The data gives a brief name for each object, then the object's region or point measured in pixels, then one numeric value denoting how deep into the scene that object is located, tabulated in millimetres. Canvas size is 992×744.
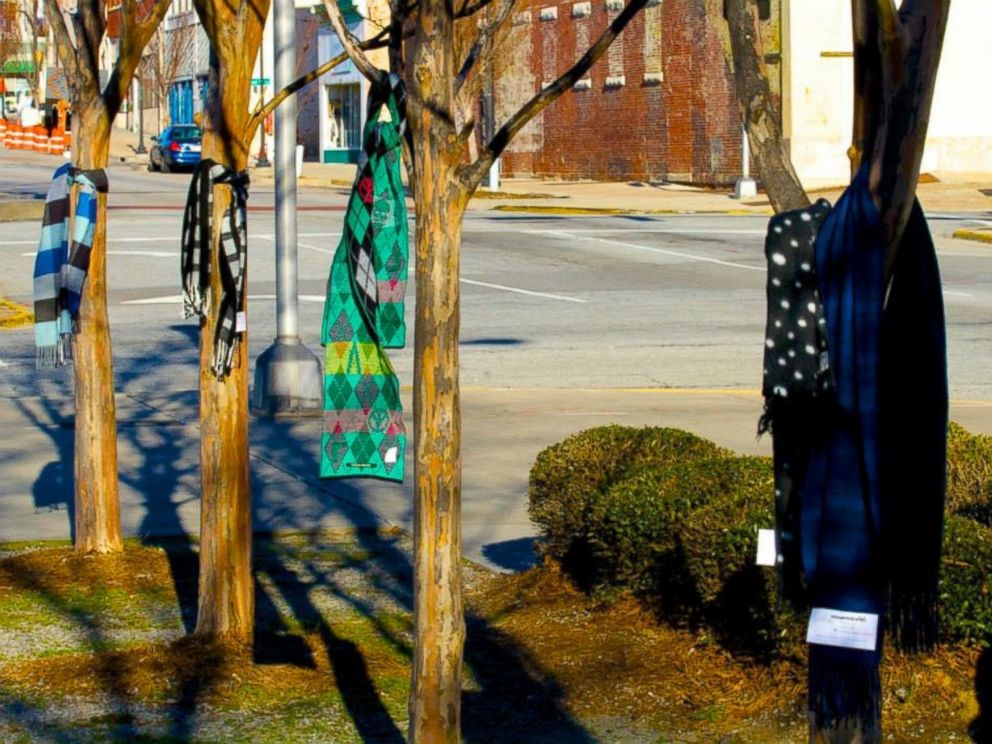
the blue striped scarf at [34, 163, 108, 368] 11662
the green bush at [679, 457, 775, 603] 9538
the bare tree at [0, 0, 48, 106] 87512
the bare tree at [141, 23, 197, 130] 97506
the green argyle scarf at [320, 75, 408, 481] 8459
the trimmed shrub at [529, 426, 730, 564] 11522
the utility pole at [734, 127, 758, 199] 60015
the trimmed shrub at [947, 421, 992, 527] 10945
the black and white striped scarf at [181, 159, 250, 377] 10178
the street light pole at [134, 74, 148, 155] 96999
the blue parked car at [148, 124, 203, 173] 79192
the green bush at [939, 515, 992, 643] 8922
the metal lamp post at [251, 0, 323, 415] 19392
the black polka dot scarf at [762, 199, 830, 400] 6056
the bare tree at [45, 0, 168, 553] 12182
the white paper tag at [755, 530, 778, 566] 6291
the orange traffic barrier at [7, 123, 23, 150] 106029
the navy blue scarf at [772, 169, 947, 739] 5882
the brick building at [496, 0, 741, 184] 67371
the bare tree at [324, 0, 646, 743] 7331
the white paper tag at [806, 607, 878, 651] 5926
